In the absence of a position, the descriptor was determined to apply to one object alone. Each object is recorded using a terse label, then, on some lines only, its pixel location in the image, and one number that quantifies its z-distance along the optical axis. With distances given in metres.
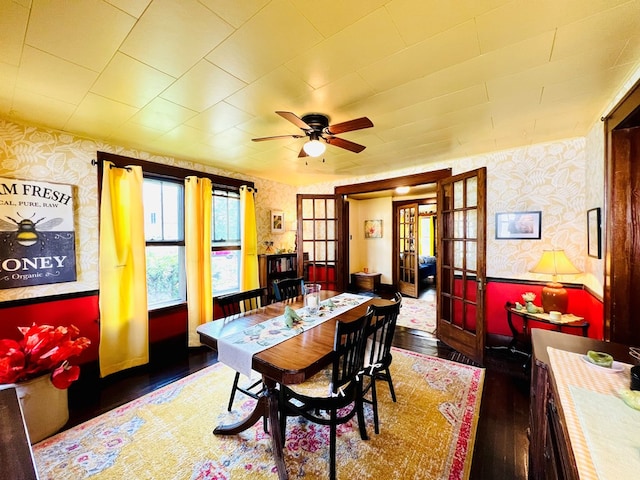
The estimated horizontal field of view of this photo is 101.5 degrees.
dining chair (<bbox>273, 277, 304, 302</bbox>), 2.88
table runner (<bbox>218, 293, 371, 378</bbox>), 1.58
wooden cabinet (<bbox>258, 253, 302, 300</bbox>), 4.37
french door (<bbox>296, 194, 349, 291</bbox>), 4.59
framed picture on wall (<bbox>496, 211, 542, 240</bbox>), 3.04
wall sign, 2.21
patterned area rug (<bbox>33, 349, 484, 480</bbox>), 1.61
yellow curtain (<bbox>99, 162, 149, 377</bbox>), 2.70
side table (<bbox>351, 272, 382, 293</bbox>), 6.38
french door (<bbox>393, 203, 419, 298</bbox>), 5.94
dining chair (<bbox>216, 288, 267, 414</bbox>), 2.13
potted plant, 1.83
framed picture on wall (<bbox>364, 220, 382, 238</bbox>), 6.72
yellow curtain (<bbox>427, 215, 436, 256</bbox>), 7.84
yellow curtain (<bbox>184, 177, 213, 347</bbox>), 3.38
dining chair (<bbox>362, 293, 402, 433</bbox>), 1.80
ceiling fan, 1.93
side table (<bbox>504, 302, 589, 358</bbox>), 2.45
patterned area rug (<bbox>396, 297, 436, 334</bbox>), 4.01
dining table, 1.41
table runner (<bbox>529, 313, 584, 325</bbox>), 2.48
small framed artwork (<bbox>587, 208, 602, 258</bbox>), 2.31
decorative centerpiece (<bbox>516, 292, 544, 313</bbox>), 2.74
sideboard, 0.84
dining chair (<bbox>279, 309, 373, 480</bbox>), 1.53
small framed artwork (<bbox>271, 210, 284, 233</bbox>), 4.70
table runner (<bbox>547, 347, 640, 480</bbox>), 0.68
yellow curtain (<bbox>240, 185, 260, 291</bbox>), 4.04
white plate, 1.15
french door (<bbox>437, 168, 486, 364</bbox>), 2.86
